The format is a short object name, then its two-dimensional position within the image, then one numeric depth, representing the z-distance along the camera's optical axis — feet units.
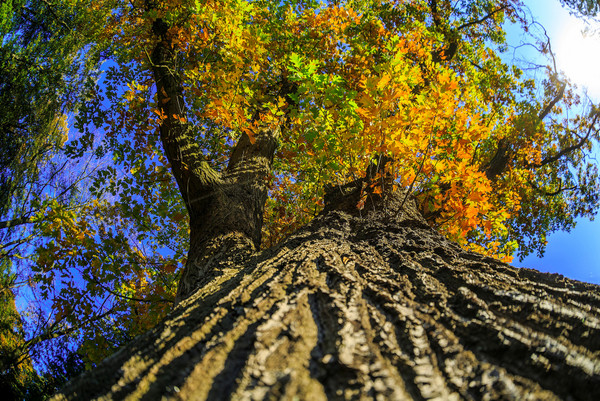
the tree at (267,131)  9.11
